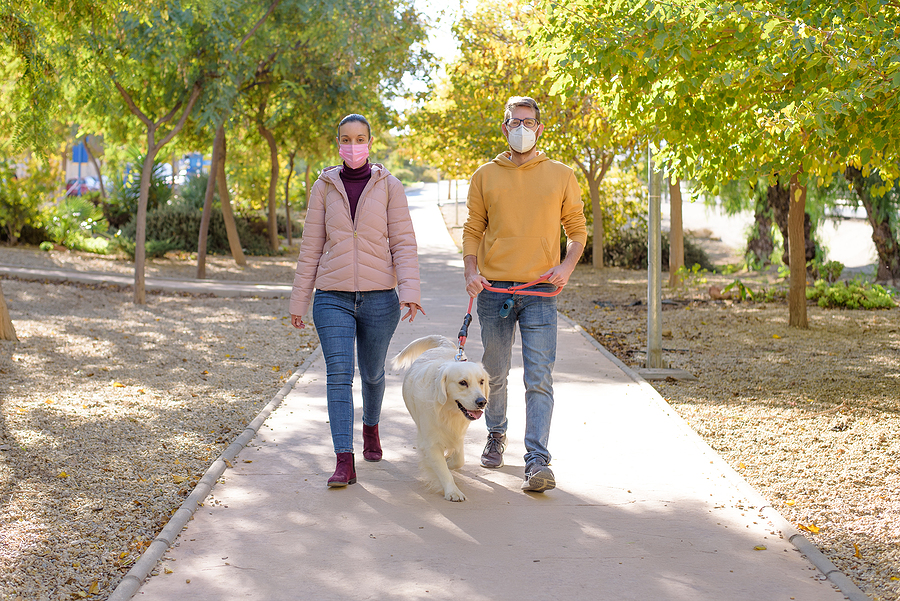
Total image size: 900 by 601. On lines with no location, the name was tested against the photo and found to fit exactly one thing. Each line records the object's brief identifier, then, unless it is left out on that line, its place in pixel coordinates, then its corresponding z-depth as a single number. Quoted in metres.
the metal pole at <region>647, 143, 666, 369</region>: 8.21
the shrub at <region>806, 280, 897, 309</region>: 13.45
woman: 4.80
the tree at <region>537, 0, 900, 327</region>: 5.23
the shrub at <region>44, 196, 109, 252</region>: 20.62
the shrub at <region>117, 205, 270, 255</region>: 22.66
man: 4.70
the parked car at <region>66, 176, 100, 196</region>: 35.72
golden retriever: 4.47
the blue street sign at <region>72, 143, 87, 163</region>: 44.40
